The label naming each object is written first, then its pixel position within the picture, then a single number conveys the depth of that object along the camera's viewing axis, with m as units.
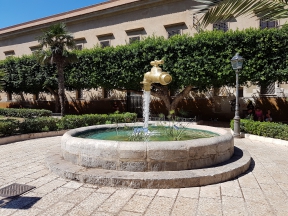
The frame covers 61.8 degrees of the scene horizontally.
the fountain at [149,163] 4.33
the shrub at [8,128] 9.34
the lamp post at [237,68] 9.96
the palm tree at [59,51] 17.30
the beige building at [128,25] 18.25
